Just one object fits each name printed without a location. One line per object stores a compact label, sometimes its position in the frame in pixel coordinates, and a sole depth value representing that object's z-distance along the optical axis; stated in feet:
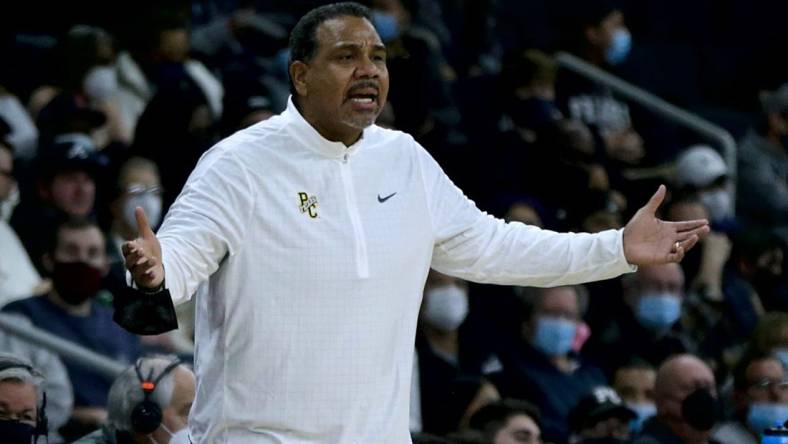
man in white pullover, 33.22
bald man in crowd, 54.08
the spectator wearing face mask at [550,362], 58.95
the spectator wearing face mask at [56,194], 58.80
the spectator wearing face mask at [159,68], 68.23
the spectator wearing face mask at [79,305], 53.57
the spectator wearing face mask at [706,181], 76.33
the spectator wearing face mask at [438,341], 58.29
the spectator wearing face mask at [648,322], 65.16
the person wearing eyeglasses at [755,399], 57.57
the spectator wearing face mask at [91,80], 66.39
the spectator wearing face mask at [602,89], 79.10
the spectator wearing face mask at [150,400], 41.75
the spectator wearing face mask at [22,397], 39.65
